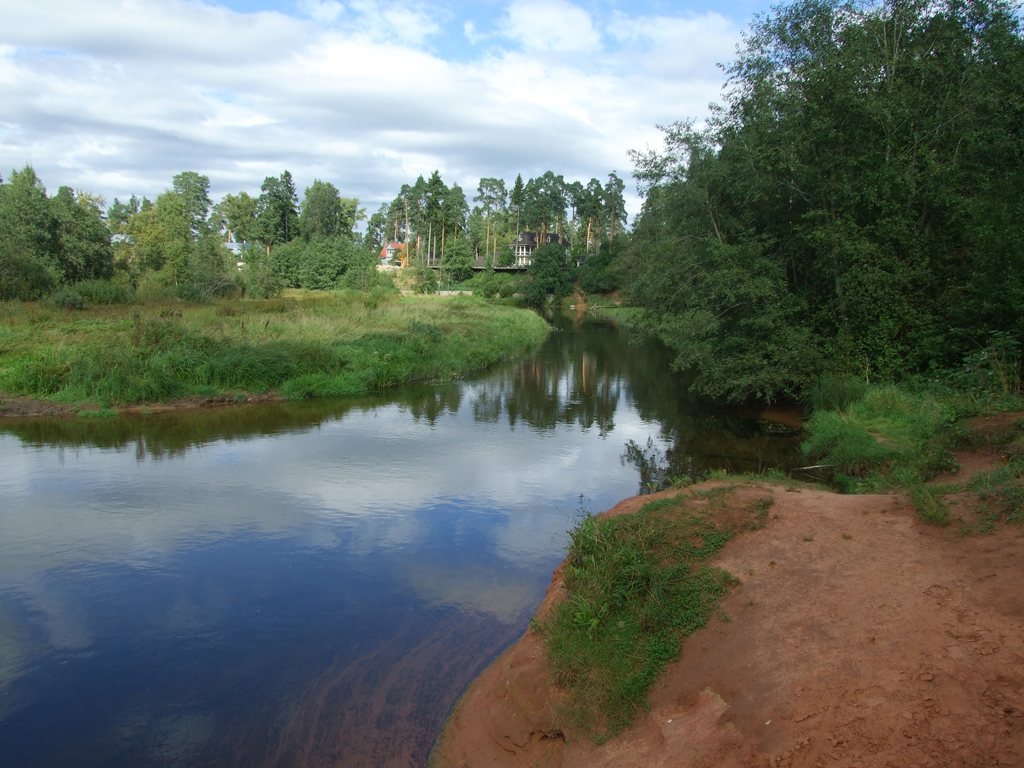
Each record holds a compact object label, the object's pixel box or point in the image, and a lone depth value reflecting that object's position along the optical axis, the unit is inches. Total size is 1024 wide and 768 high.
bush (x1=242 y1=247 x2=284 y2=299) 1643.7
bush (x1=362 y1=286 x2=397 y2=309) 1462.4
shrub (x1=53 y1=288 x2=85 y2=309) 1159.6
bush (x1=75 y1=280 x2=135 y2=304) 1269.7
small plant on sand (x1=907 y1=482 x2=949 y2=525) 267.7
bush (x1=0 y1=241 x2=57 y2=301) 1238.9
